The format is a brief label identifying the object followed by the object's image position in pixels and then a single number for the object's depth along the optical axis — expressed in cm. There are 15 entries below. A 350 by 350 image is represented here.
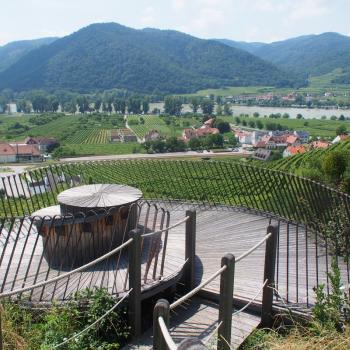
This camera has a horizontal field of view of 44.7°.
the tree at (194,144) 9444
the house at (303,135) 10301
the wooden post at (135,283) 484
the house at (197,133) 10317
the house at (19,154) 8538
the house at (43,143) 9262
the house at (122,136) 10656
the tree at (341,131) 9228
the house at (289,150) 7606
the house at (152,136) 10050
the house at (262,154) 8506
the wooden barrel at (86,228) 656
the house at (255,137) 10691
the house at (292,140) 9345
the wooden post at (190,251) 595
